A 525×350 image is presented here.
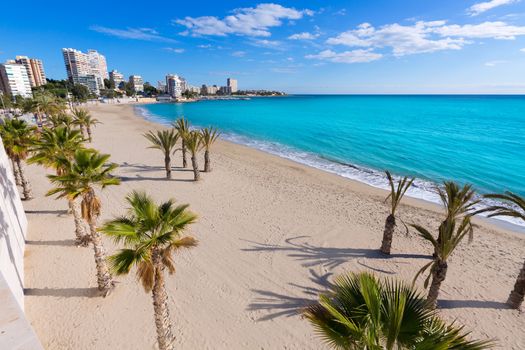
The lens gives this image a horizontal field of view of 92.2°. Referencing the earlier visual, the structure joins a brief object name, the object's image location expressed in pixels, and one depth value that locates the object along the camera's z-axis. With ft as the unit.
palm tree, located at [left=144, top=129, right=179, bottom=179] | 59.21
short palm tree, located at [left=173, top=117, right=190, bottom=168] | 61.93
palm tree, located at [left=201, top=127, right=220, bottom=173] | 61.46
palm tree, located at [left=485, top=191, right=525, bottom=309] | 23.80
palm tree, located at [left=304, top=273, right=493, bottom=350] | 10.44
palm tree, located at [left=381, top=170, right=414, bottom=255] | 31.81
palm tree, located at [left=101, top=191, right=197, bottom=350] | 15.65
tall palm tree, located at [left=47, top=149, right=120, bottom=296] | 23.99
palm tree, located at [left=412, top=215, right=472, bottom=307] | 23.08
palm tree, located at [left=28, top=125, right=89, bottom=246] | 31.09
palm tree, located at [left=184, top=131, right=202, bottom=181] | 59.72
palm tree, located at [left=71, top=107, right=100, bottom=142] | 104.66
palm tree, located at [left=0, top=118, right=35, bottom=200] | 41.63
